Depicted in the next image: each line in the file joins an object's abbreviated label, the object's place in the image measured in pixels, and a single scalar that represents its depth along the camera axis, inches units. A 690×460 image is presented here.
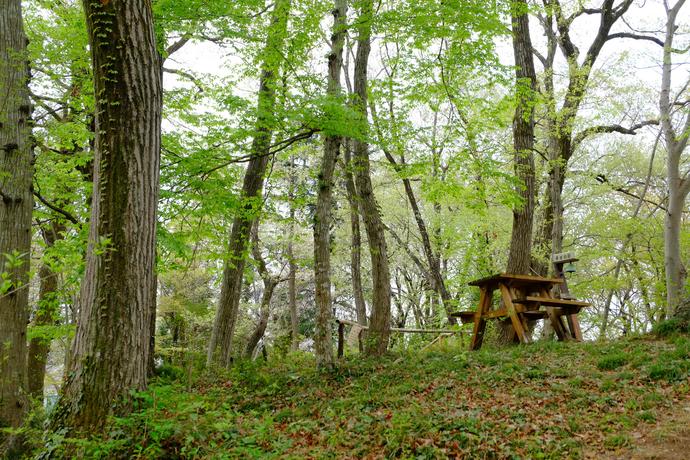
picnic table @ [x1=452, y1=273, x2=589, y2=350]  330.6
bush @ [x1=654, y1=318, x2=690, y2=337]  284.2
